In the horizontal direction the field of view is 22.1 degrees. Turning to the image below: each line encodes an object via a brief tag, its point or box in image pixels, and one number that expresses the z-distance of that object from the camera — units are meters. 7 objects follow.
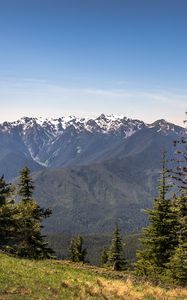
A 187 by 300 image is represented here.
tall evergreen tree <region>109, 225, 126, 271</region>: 86.50
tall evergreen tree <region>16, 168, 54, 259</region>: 46.91
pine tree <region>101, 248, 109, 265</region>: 119.12
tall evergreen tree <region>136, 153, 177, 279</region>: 50.94
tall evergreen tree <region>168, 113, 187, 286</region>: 42.97
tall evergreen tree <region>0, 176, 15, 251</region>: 42.69
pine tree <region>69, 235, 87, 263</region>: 106.24
